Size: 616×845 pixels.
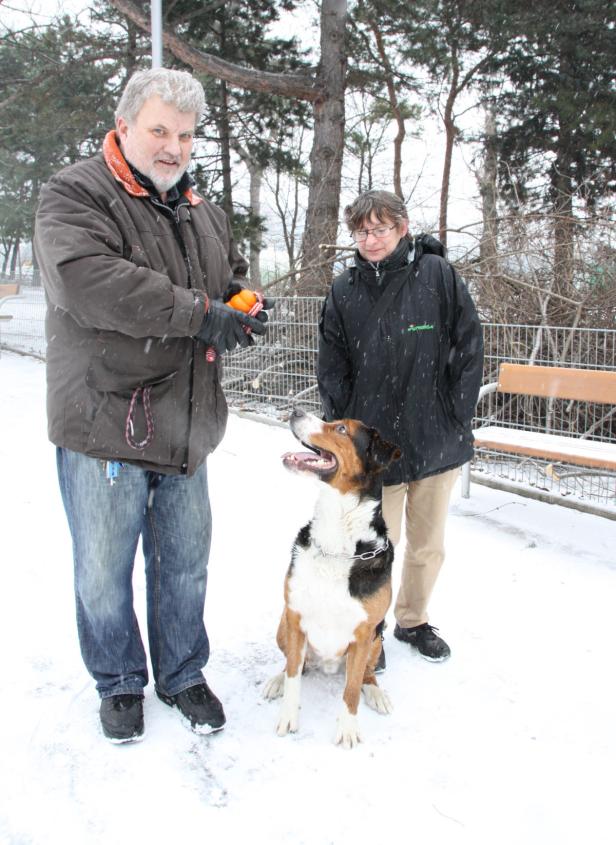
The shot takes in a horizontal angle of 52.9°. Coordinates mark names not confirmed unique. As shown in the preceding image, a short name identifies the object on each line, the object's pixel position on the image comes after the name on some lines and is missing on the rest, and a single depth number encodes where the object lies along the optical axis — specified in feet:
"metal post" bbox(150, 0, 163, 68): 23.41
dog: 7.66
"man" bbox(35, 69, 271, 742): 6.16
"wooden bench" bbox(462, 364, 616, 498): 13.91
